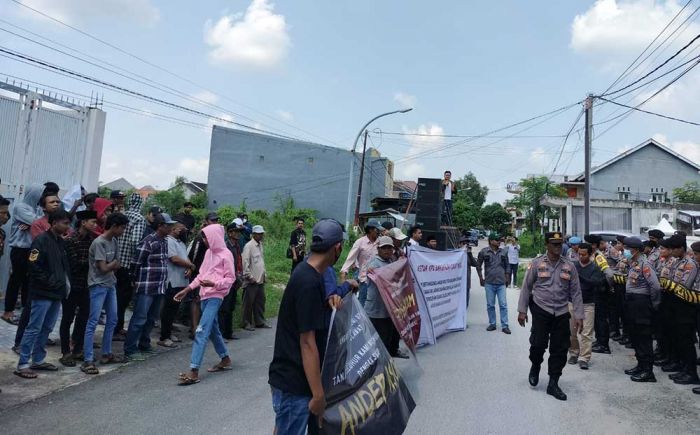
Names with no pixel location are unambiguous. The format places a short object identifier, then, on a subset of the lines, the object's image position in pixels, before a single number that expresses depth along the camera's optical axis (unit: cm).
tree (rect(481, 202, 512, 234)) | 5991
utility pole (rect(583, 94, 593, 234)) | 1952
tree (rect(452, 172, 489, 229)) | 5731
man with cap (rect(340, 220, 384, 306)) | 762
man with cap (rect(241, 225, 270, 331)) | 844
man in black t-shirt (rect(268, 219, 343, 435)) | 256
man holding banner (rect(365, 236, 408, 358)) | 617
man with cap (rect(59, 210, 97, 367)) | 588
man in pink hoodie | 543
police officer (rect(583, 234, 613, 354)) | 813
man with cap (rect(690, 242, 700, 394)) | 619
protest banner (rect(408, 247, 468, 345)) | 755
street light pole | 2278
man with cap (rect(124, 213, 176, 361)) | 627
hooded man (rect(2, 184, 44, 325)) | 708
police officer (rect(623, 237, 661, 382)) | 636
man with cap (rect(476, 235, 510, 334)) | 902
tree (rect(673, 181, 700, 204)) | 3778
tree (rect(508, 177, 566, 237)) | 4191
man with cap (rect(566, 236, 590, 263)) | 767
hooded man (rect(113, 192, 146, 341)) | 677
